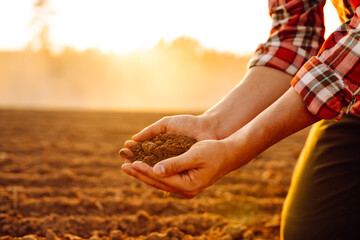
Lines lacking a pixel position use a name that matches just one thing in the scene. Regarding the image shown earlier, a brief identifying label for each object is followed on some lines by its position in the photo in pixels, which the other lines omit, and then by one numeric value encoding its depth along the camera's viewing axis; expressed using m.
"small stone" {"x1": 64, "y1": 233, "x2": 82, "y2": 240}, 1.64
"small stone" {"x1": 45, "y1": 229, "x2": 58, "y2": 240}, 1.58
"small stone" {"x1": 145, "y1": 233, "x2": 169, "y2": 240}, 1.61
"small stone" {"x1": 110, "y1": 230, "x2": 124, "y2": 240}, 1.70
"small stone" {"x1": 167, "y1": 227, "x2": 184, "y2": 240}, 1.71
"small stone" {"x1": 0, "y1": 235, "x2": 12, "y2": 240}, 1.61
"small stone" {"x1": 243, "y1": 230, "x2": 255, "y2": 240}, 1.84
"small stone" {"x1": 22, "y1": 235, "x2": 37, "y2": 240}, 1.50
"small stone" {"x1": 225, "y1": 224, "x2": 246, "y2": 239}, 1.85
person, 1.06
